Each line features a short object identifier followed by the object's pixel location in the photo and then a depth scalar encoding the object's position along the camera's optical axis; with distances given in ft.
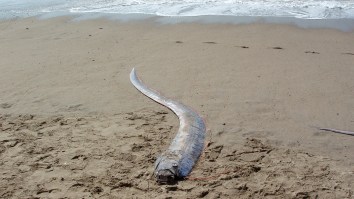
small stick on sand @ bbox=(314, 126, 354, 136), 14.36
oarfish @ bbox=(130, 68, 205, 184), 12.55
